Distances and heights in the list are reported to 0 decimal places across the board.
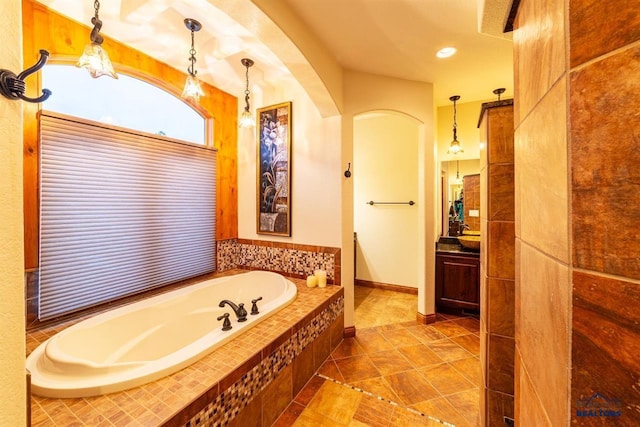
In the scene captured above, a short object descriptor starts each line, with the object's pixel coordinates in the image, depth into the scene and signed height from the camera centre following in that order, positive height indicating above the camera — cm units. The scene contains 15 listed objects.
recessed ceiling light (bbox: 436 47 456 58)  216 +145
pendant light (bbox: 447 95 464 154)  331 +96
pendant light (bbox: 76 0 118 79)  135 +88
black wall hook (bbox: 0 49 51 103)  53 +29
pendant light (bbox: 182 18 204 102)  182 +95
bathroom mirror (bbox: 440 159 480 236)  348 +27
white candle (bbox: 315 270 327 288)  250 -66
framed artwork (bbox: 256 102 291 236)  285 +53
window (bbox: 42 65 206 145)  182 +97
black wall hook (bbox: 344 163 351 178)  256 +44
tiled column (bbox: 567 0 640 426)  36 +2
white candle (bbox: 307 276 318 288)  252 -69
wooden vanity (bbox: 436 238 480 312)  289 -79
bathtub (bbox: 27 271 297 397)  118 -79
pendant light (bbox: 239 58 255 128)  233 +91
